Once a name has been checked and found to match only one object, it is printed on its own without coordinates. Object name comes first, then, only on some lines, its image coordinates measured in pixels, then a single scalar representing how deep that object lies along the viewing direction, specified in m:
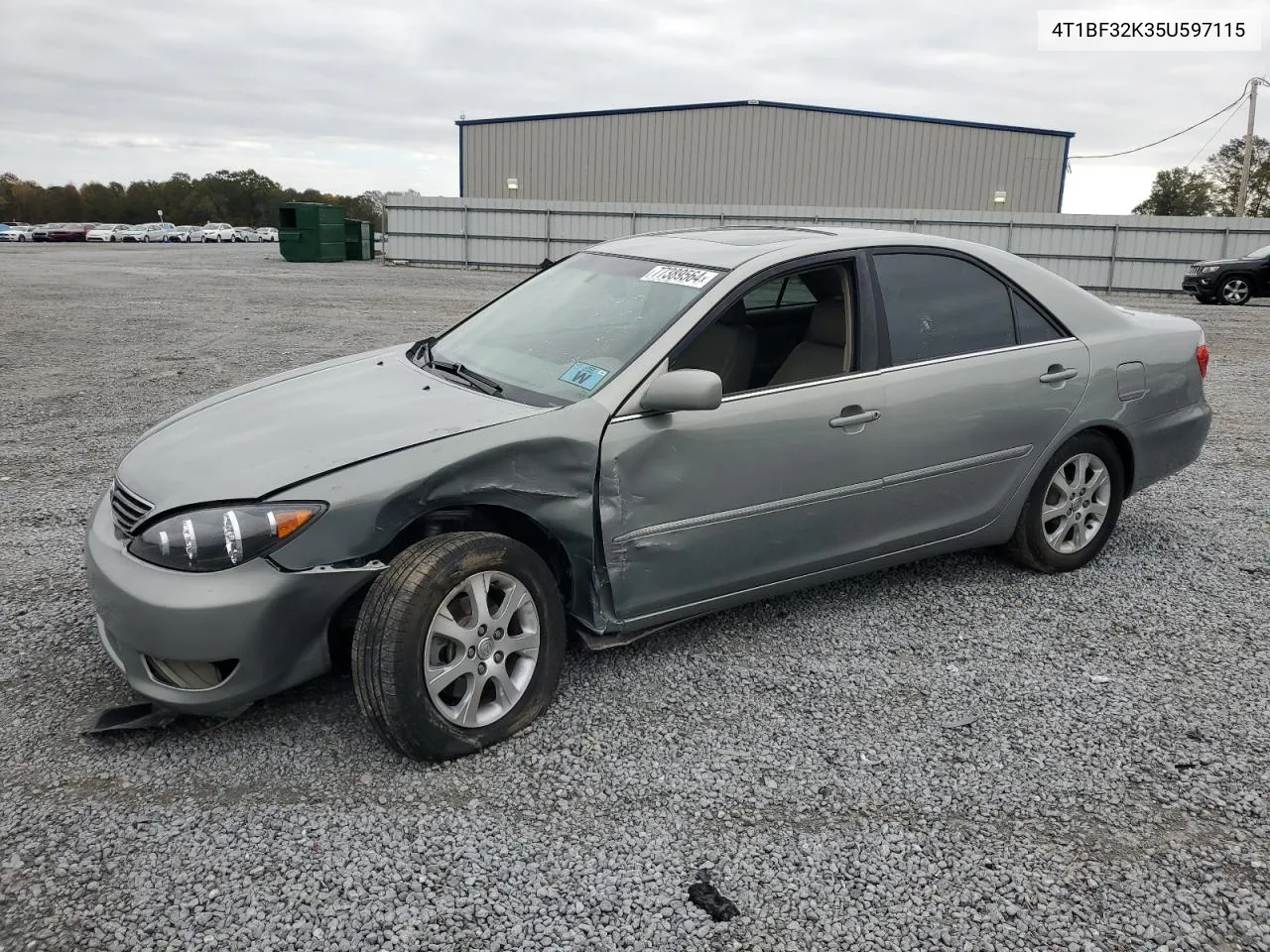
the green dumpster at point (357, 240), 35.06
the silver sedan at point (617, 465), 2.89
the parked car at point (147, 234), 66.44
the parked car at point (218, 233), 68.44
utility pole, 36.50
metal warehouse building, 32.75
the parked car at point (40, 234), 62.84
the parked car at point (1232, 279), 20.94
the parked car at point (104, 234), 63.52
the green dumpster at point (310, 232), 33.41
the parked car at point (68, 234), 62.88
